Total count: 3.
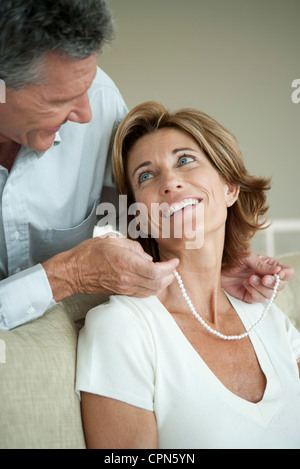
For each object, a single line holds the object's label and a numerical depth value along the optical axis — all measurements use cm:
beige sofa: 112
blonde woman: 123
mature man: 113
